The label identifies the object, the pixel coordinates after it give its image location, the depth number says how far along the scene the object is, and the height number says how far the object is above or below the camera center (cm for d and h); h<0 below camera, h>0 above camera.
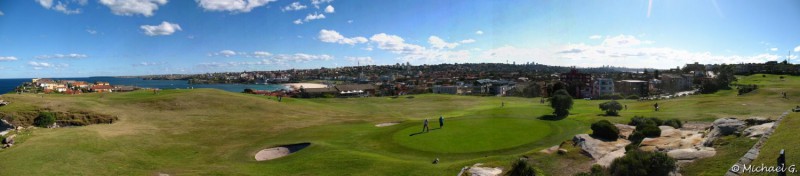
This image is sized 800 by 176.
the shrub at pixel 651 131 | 2347 -355
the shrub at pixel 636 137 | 2330 -390
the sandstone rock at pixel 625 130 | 2713 -422
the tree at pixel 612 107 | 4128 -381
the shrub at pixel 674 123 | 2830 -376
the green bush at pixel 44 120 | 3372 -368
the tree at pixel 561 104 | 4147 -342
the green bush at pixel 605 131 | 2466 -369
